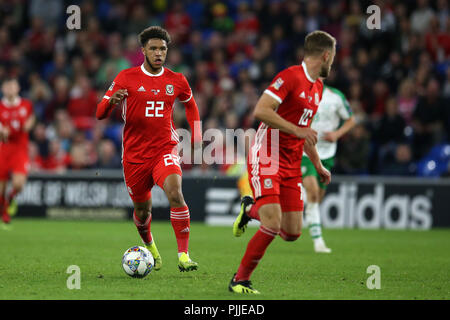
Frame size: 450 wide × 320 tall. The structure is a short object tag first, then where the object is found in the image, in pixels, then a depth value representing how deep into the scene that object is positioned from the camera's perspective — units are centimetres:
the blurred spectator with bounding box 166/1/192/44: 2039
